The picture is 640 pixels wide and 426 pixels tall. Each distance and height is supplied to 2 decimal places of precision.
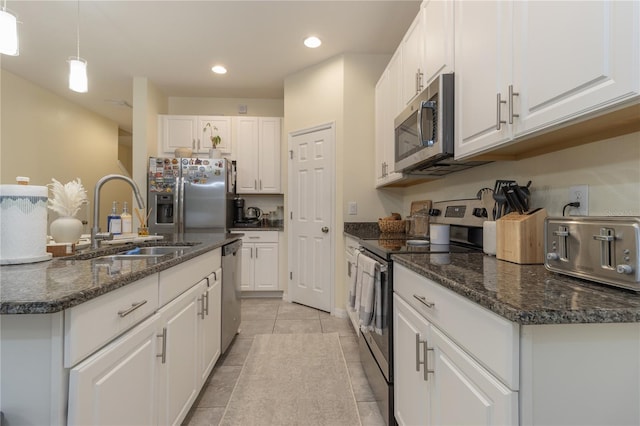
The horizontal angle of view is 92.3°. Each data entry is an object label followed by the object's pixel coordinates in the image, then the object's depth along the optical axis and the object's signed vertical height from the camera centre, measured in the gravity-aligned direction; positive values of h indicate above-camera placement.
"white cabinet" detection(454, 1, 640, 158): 0.75 +0.47
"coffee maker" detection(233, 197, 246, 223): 4.16 +0.07
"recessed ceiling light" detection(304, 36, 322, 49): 3.00 +1.72
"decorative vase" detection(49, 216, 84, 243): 1.35 -0.07
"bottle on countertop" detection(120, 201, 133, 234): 1.94 -0.05
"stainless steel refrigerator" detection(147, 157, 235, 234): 3.73 +0.25
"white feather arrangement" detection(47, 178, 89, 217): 1.34 +0.07
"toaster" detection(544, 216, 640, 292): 0.73 -0.08
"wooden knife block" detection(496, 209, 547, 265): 1.17 -0.08
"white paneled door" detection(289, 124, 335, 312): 3.33 +0.00
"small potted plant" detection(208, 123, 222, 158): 3.97 +0.98
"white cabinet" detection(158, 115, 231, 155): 4.13 +1.11
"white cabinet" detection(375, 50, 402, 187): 2.44 +0.84
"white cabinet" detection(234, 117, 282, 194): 4.19 +0.95
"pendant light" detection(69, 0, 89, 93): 2.04 +0.92
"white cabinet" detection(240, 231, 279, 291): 3.90 -0.60
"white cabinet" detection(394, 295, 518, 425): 0.73 -0.50
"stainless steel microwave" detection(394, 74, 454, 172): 1.56 +0.51
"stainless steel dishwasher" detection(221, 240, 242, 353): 2.17 -0.59
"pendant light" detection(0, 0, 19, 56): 1.54 +0.92
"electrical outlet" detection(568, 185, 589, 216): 1.13 +0.07
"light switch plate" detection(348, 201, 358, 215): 3.22 +0.09
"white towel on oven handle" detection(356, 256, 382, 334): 1.59 -0.45
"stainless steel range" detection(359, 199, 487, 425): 1.52 -0.20
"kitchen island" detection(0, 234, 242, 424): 0.73 -0.37
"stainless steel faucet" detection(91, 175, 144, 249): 1.61 -0.05
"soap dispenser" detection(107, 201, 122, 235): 1.89 -0.06
